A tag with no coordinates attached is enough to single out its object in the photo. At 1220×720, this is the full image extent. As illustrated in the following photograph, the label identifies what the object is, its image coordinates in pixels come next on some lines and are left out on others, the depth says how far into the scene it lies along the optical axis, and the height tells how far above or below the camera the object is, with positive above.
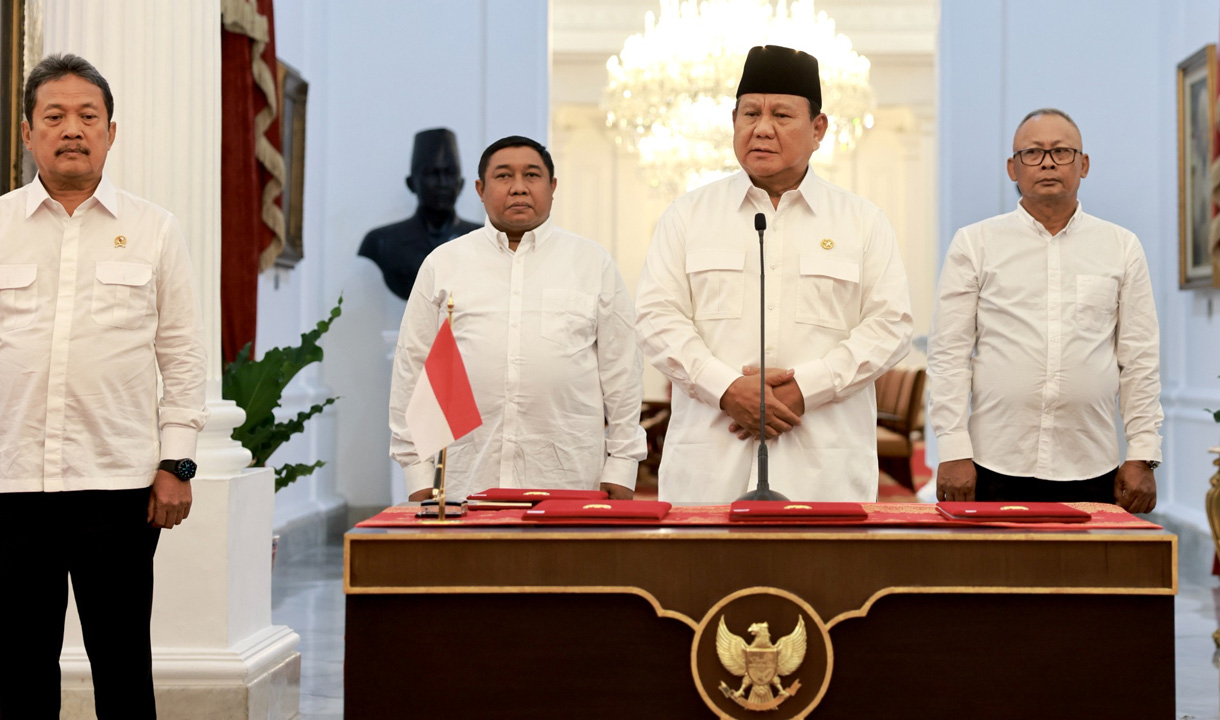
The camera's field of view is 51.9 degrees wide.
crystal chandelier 8.06 +2.03
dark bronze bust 6.32 +0.79
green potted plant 3.95 -0.04
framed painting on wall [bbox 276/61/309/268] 6.12 +1.06
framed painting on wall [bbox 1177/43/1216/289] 5.85 +1.06
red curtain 4.86 +0.70
